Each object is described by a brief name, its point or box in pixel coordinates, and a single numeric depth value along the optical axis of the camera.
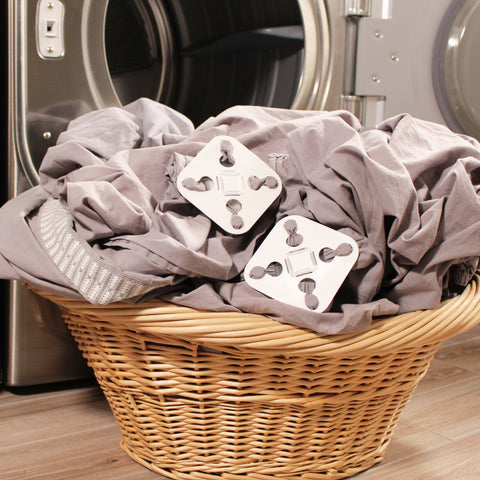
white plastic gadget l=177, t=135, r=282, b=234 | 0.66
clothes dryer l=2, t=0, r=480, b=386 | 0.91
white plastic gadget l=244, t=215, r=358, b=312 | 0.62
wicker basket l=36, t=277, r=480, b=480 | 0.61
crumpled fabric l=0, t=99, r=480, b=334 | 0.62
